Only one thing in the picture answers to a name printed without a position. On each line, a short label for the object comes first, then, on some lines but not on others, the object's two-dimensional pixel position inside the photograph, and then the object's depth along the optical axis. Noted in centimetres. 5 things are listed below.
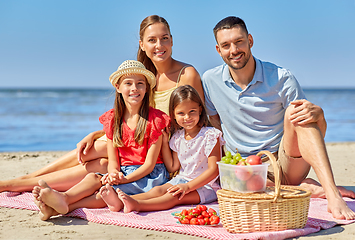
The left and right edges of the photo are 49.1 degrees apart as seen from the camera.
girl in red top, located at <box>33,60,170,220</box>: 372
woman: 423
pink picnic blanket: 292
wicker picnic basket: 287
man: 399
